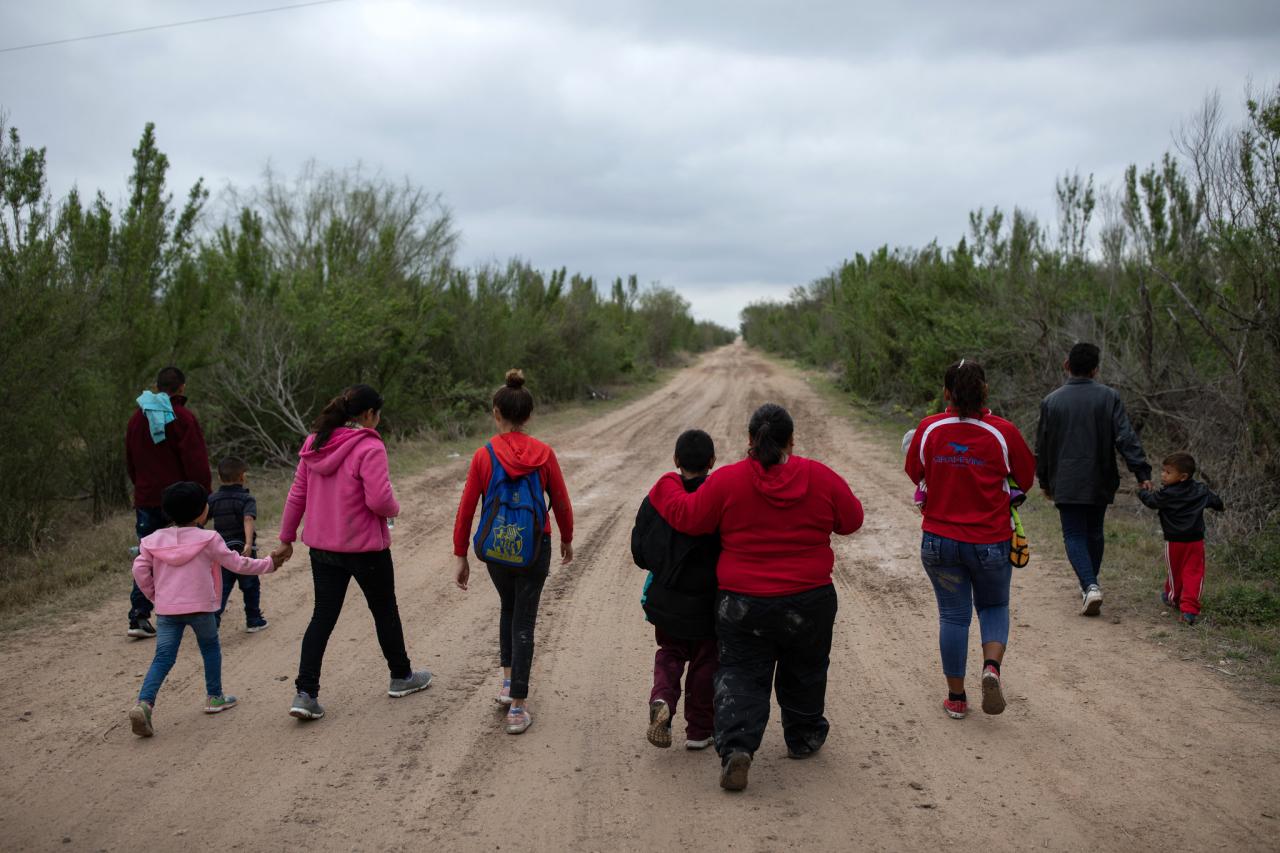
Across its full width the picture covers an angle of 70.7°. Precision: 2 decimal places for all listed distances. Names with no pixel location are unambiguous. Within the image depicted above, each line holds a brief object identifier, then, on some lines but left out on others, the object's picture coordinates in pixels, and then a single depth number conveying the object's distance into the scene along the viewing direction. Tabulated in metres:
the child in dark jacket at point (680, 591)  4.15
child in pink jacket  4.79
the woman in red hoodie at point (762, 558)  3.93
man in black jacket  6.30
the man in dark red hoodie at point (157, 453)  6.22
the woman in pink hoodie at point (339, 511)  4.80
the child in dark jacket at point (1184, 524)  6.16
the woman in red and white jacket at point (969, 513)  4.57
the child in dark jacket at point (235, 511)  6.17
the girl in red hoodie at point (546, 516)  4.65
